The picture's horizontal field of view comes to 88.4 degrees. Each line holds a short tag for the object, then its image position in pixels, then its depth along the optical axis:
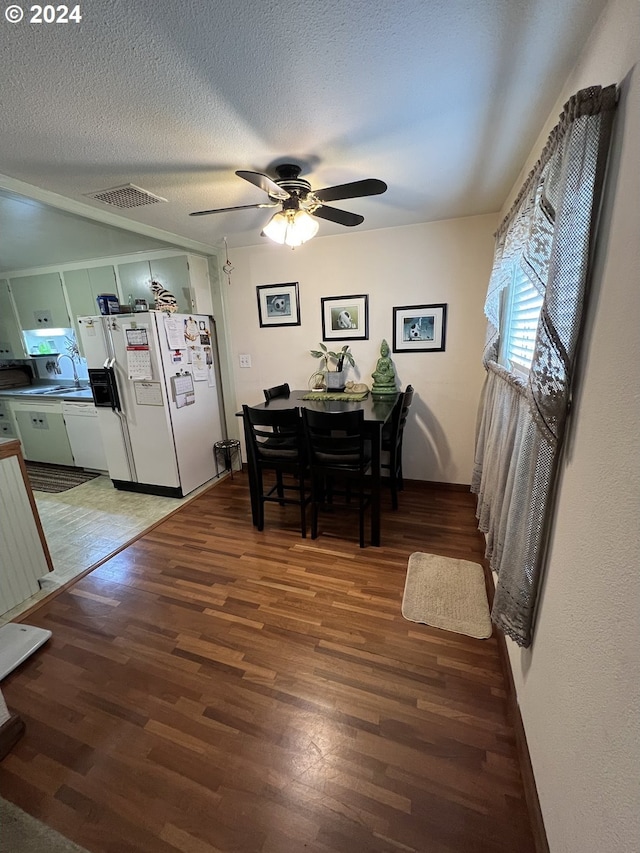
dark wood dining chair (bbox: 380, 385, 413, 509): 2.68
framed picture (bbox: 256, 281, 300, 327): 3.29
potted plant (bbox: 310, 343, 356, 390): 3.16
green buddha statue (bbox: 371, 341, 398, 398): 3.03
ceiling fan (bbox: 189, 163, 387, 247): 1.60
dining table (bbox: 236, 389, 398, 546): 2.28
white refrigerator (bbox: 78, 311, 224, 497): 2.91
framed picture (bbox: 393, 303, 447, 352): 2.95
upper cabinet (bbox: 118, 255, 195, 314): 3.26
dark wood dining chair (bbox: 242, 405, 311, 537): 2.33
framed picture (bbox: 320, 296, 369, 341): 3.13
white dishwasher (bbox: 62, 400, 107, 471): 3.66
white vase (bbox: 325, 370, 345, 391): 3.15
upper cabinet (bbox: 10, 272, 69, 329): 3.95
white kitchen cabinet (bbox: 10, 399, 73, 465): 3.83
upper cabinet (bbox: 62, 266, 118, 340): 3.66
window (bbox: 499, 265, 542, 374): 1.59
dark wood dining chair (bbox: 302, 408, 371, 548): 2.15
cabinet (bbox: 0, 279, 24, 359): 4.21
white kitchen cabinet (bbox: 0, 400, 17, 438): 4.00
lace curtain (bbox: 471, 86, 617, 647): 0.83
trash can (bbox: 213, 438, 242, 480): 3.69
